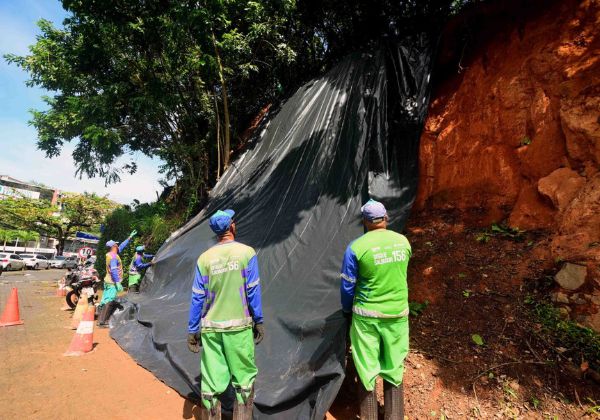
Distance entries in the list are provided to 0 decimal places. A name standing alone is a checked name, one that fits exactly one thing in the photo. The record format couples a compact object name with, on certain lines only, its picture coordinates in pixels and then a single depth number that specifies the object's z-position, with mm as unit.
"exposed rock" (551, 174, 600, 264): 2697
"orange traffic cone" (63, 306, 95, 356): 3871
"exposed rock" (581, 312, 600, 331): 2404
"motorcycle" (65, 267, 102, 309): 5355
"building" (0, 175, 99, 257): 28688
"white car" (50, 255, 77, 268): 24547
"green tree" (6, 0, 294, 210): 6449
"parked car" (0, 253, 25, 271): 18869
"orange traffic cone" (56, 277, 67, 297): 8852
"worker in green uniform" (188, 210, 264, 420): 2219
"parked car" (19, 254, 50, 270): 21875
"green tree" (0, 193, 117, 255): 22141
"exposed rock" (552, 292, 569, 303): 2607
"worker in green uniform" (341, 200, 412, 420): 2166
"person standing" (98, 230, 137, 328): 5254
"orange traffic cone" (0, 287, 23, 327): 5039
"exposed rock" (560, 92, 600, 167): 3068
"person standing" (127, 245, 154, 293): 6504
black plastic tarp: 2672
